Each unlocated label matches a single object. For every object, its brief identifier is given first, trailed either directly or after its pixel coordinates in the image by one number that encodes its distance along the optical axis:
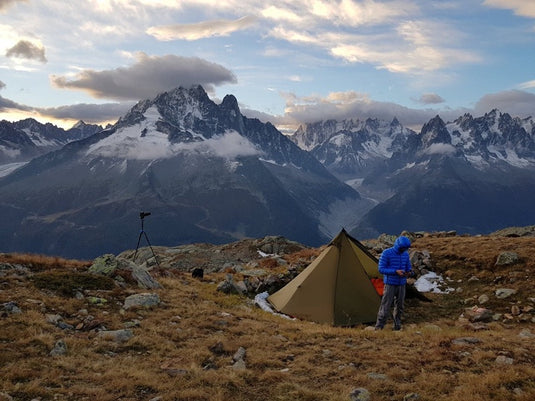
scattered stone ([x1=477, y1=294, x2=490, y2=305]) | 19.25
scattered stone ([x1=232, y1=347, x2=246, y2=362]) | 11.32
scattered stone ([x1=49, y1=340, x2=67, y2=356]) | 10.66
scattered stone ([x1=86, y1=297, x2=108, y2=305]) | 15.89
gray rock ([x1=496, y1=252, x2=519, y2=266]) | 22.36
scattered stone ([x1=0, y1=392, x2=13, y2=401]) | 7.94
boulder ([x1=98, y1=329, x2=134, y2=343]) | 12.46
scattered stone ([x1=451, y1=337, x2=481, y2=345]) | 11.82
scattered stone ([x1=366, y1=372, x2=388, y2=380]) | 9.52
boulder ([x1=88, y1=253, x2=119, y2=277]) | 20.41
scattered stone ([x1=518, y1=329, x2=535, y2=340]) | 13.33
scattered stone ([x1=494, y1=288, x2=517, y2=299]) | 19.14
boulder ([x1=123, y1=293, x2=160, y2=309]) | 16.41
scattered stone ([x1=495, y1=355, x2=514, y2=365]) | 9.90
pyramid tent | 18.64
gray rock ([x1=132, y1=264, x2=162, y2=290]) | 20.27
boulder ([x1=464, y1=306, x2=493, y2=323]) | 17.27
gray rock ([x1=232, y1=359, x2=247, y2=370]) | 10.49
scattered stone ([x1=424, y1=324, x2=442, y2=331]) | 15.59
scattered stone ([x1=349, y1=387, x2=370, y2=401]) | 8.48
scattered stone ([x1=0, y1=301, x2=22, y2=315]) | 13.14
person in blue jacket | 16.06
